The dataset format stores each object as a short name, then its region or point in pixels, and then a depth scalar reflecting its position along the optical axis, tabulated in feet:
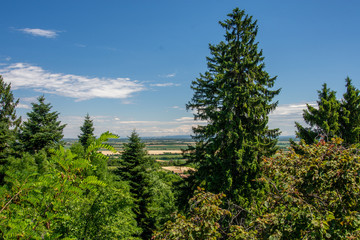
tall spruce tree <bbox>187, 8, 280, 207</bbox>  40.86
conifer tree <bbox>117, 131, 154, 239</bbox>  67.46
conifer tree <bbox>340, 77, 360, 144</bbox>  54.44
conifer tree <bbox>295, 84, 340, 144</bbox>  51.50
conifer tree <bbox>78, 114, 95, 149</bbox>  93.18
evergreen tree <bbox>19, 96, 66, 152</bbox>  73.56
